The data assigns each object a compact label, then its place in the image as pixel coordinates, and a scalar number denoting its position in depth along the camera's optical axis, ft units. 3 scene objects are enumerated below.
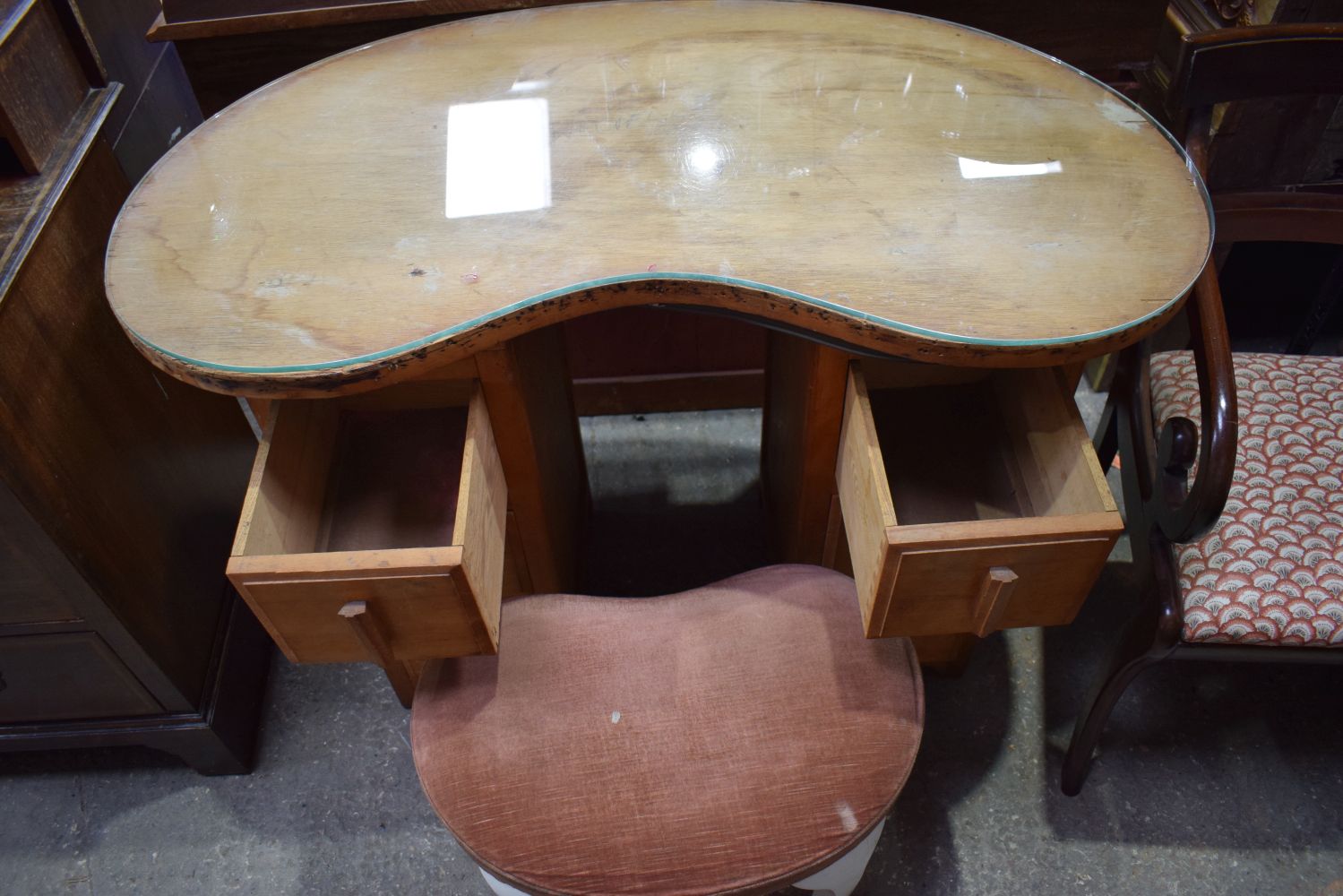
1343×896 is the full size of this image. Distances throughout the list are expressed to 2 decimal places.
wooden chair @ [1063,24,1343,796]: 3.63
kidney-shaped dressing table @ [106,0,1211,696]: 3.22
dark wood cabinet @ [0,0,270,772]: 3.57
